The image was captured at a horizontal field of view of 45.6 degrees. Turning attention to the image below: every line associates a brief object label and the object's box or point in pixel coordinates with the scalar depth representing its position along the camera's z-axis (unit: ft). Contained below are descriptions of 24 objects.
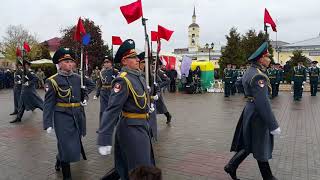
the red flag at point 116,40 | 33.30
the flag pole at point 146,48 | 16.17
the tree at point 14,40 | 179.83
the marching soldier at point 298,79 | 58.18
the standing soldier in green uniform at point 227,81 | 66.28
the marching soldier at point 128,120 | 12.94
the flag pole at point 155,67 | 25.09
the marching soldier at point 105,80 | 29.73
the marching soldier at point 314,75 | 63.57
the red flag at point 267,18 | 21.42
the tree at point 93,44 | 115.85
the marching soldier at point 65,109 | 17.33
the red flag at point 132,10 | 17.08
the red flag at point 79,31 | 21.88
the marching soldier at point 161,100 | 30.55
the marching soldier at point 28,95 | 36.94
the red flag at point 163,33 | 25.44
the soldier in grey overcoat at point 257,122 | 16.11
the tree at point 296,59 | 114.83
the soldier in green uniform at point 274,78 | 63.56
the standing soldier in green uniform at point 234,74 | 68.23
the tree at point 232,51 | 114.86
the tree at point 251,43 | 117.16
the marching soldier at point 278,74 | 64.39
